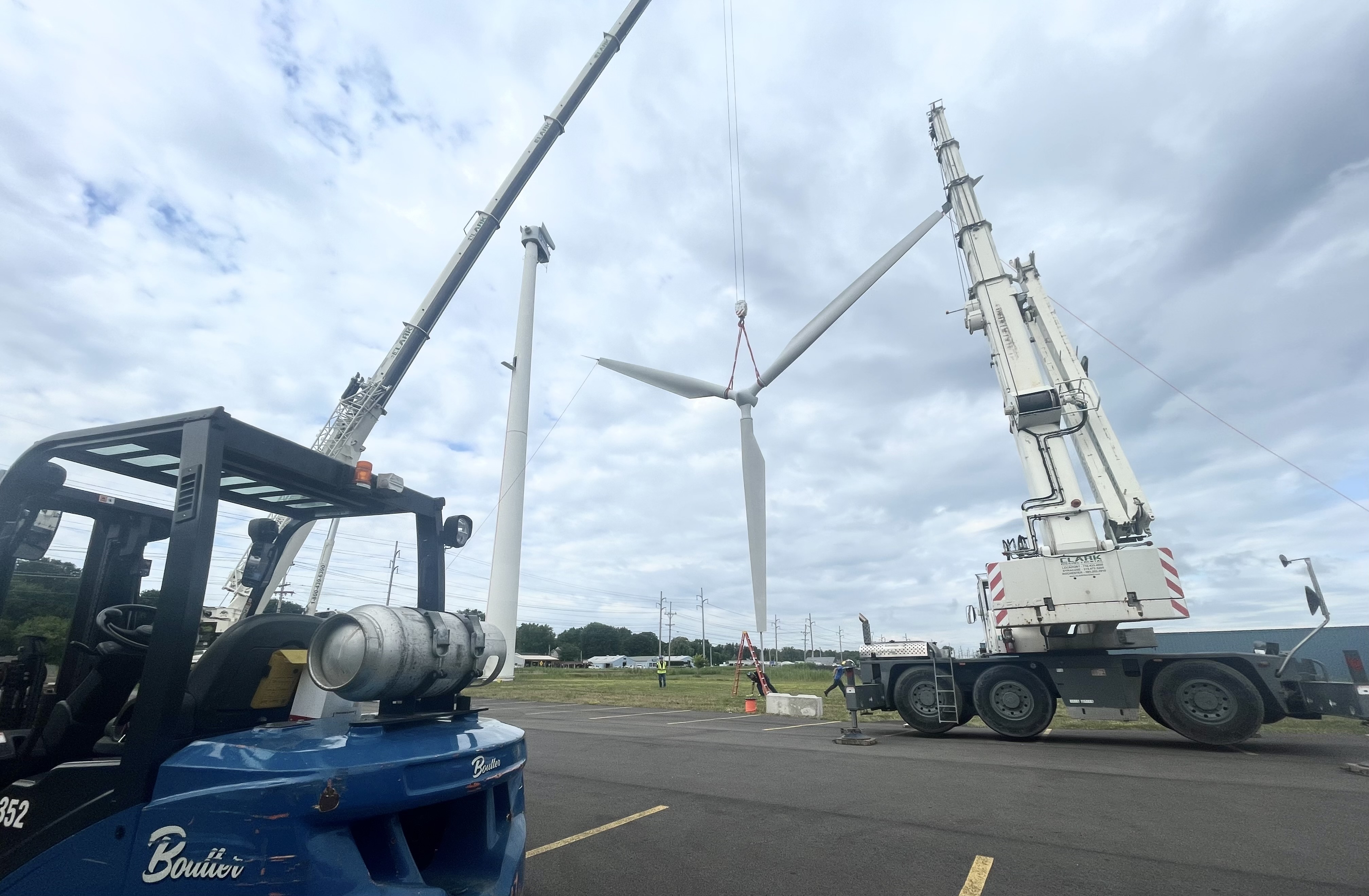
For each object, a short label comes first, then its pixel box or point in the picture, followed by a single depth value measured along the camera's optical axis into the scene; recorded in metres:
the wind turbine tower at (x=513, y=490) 31.05
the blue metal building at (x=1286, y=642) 24.89
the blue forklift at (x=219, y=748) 2.30
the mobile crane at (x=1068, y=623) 10.19
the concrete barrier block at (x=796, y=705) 17.28
